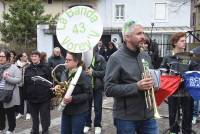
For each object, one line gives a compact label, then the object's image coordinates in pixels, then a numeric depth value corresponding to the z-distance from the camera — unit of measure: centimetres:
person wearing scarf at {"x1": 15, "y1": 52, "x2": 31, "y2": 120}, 1066
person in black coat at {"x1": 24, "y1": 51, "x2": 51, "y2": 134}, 795
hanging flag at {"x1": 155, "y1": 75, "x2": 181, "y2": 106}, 616
